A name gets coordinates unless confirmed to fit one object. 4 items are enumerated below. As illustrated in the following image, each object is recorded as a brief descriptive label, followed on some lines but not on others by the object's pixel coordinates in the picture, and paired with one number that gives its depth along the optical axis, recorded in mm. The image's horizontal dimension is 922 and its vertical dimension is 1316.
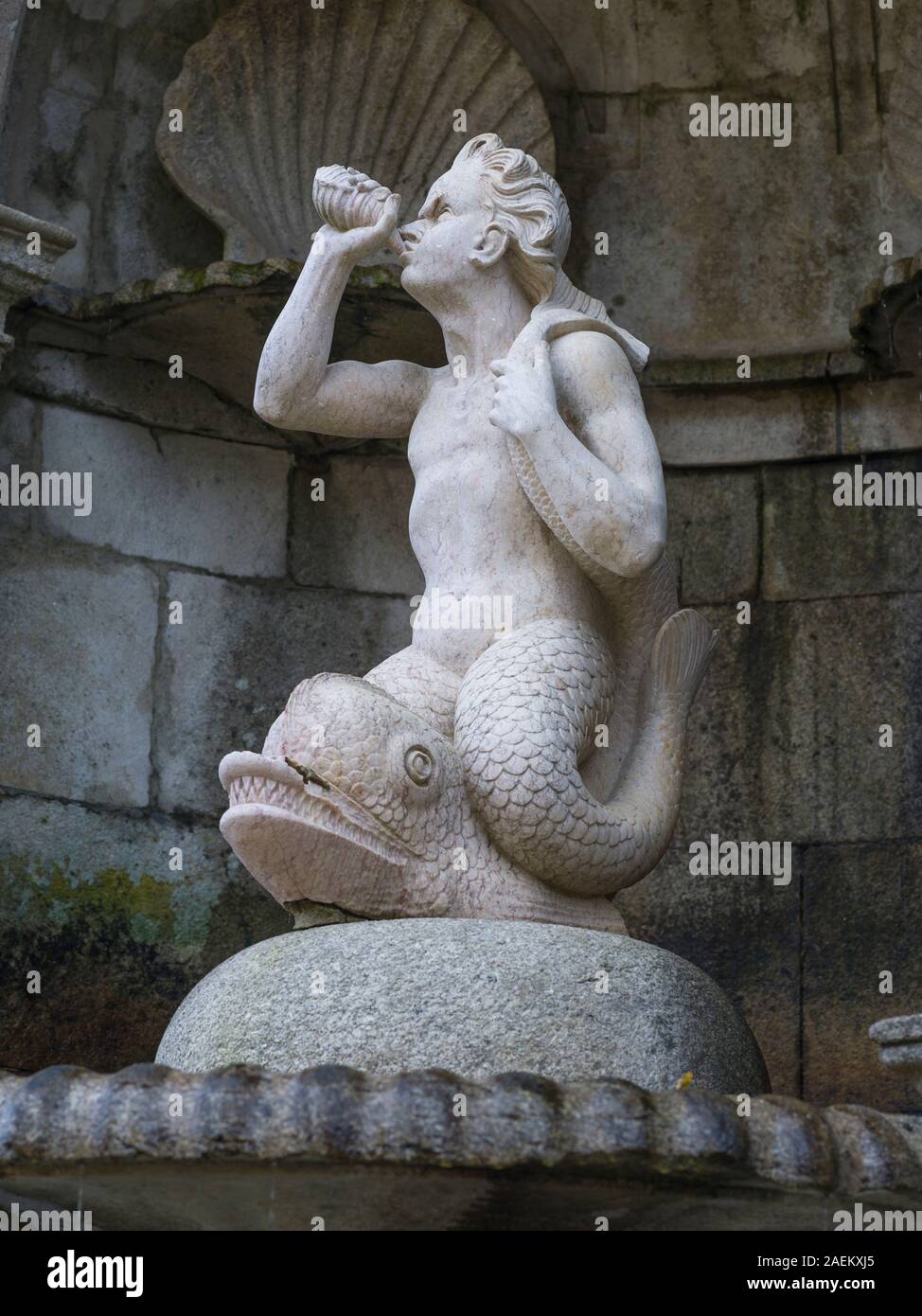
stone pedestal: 4047
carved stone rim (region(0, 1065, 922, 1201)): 3465
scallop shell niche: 6445
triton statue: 4426
